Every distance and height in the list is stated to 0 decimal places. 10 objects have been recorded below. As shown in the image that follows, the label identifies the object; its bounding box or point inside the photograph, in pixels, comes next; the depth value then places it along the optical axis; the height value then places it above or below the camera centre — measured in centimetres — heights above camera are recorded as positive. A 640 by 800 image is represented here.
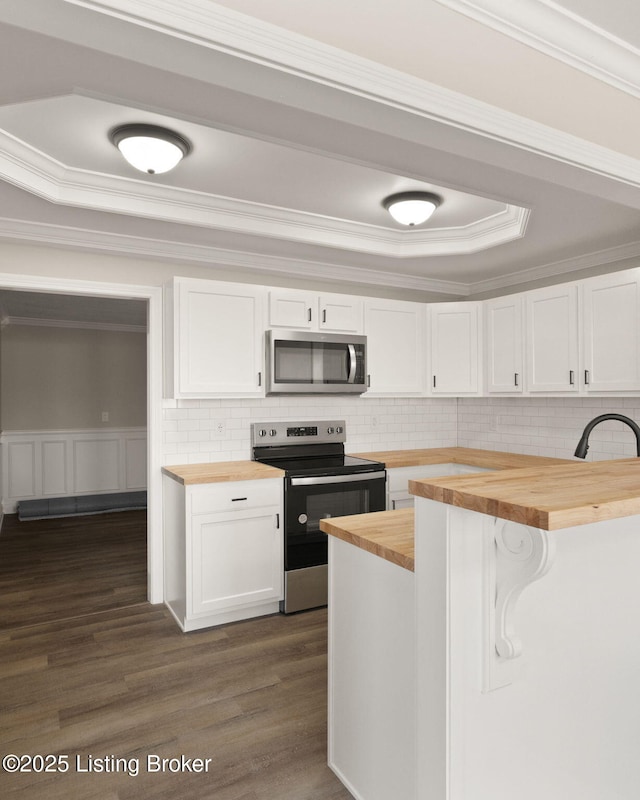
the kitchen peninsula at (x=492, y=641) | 126 -67
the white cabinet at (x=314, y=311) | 385 +65
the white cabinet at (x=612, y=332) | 331 +41
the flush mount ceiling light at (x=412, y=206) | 307 +109
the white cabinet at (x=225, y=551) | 327 -91
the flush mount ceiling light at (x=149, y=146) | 234 +111
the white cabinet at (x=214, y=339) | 352 +42
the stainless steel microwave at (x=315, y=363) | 379 +28
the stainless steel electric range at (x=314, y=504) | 351 -68
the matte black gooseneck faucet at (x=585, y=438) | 166 -12
